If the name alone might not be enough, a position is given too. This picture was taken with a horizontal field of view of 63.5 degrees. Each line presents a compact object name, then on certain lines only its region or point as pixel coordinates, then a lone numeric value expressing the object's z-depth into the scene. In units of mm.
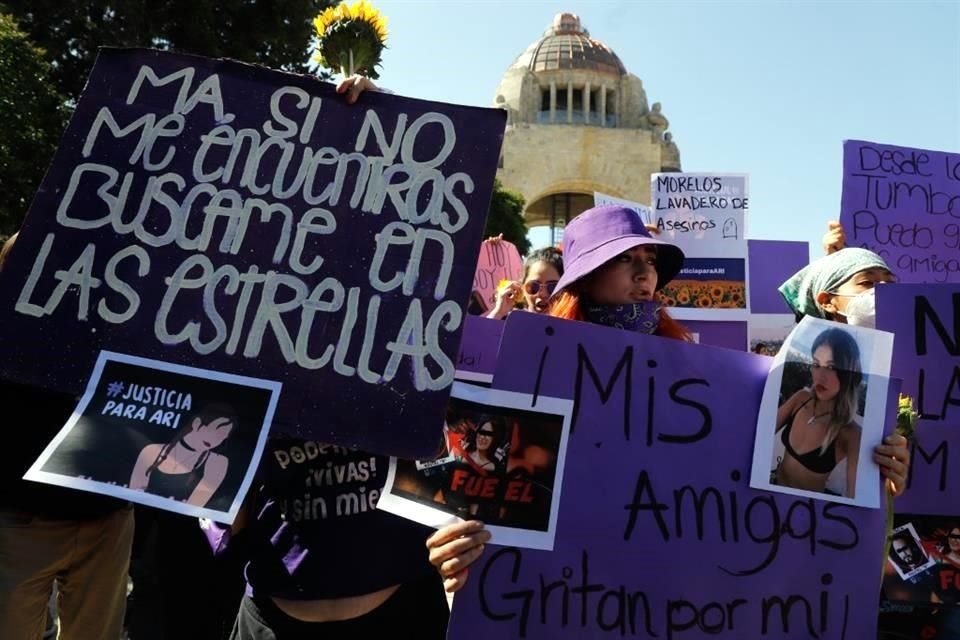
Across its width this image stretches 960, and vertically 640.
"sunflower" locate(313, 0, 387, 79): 2090
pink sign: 5645
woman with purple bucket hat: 2061
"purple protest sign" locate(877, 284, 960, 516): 2057
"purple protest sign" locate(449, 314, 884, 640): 1702
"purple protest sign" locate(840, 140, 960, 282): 3475
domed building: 39000
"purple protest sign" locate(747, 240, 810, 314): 5520
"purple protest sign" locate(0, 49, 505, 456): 1647
